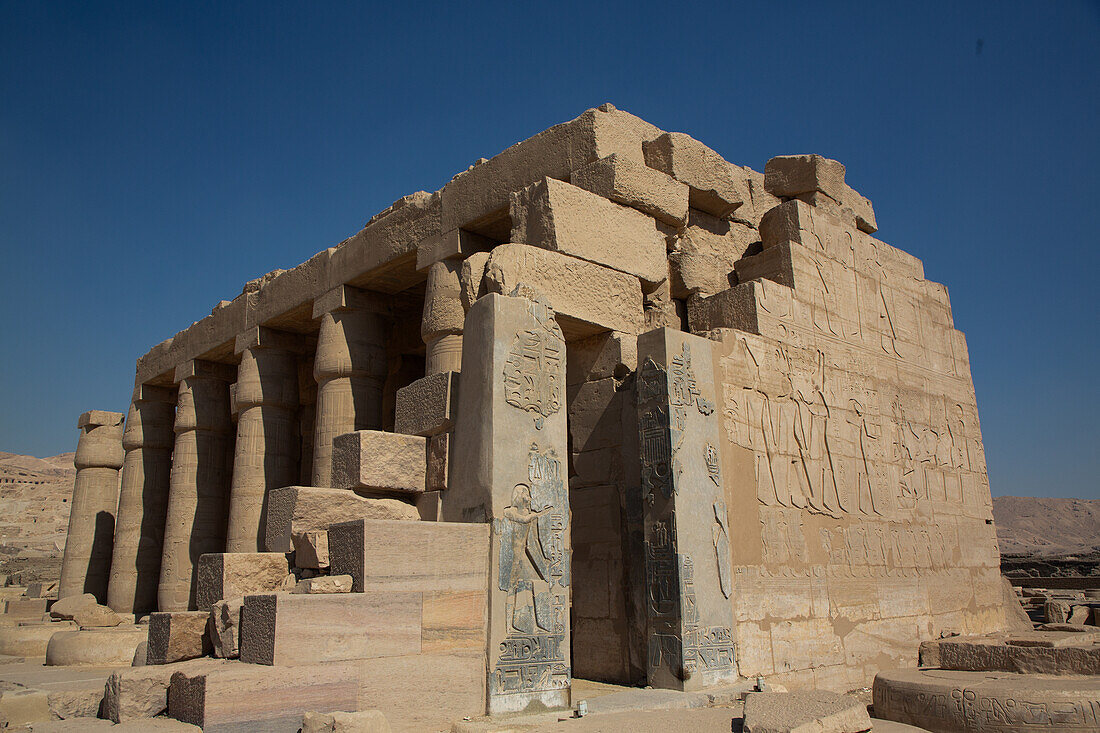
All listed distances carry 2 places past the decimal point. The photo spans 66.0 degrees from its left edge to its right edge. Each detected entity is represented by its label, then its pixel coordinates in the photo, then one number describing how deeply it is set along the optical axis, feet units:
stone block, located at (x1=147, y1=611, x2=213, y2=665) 15.67
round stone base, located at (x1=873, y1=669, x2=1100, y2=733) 16.42
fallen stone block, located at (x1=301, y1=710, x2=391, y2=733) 11.87
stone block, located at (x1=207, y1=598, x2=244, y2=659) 14.47
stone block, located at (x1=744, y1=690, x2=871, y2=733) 14.16
